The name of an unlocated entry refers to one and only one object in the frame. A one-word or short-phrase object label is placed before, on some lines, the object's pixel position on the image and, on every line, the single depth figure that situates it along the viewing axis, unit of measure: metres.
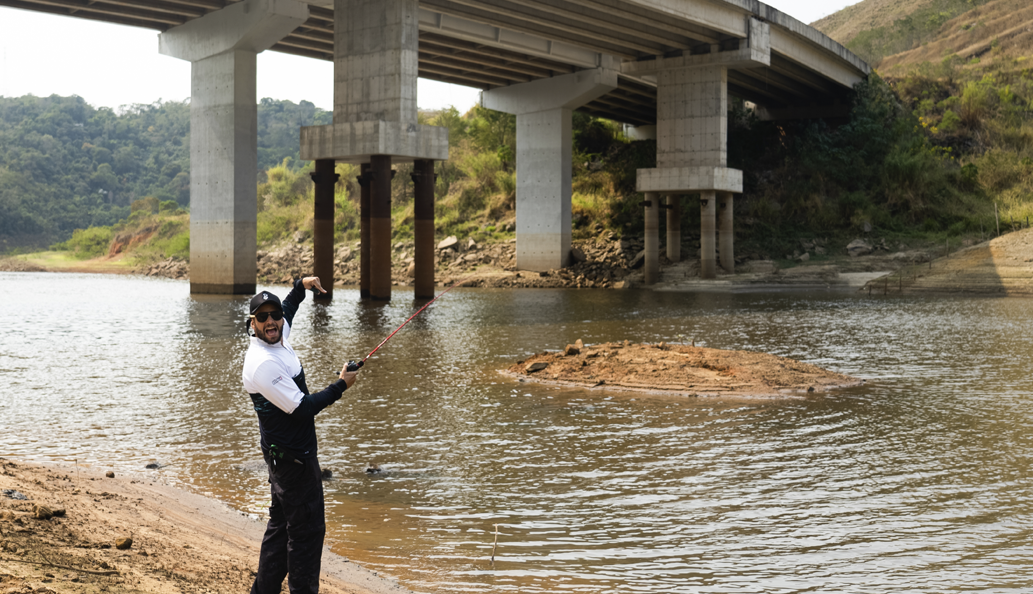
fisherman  4.99
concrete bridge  32.31
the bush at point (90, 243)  76.90
